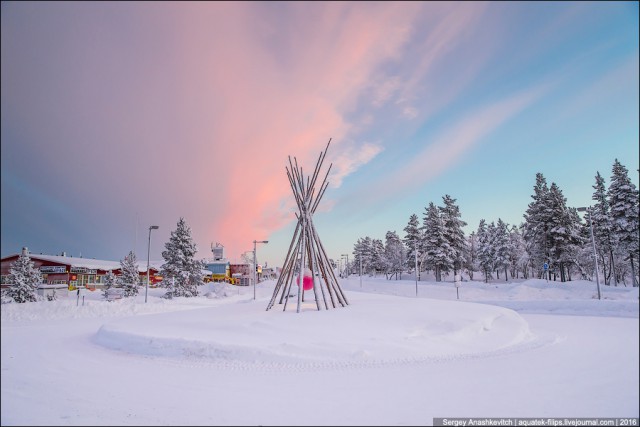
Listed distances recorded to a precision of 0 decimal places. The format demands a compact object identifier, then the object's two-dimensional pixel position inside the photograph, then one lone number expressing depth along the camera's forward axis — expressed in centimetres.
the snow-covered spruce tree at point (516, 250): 5039
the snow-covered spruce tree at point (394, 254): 6075
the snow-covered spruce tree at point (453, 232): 4336
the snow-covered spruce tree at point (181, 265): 3134
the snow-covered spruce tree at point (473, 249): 5741
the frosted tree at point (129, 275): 3325
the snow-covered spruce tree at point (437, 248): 4244
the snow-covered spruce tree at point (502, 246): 5122
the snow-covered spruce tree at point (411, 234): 5074
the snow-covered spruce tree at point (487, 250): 5334
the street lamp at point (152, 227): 2307
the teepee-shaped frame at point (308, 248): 1399
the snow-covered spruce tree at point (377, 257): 6741
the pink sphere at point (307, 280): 1372
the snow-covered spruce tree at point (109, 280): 3468
